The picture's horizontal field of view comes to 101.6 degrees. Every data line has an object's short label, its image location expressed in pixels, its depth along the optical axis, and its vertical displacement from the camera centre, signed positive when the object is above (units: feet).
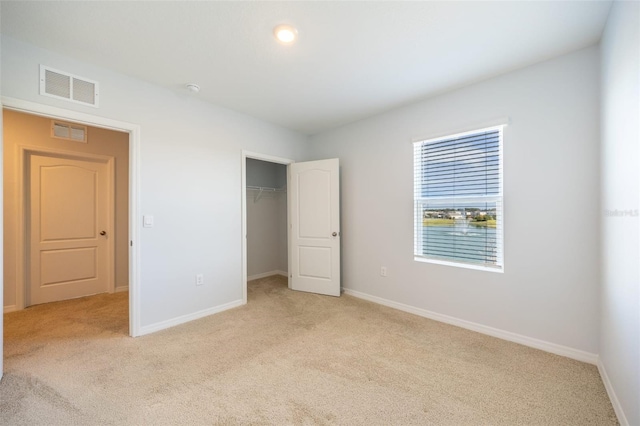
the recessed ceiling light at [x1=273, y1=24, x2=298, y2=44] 6.21 +4.41
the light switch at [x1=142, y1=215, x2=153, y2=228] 8.80 -0.27
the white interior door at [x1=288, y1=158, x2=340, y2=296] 12.69 -0.70
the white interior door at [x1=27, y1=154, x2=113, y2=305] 11.43 -0.67
